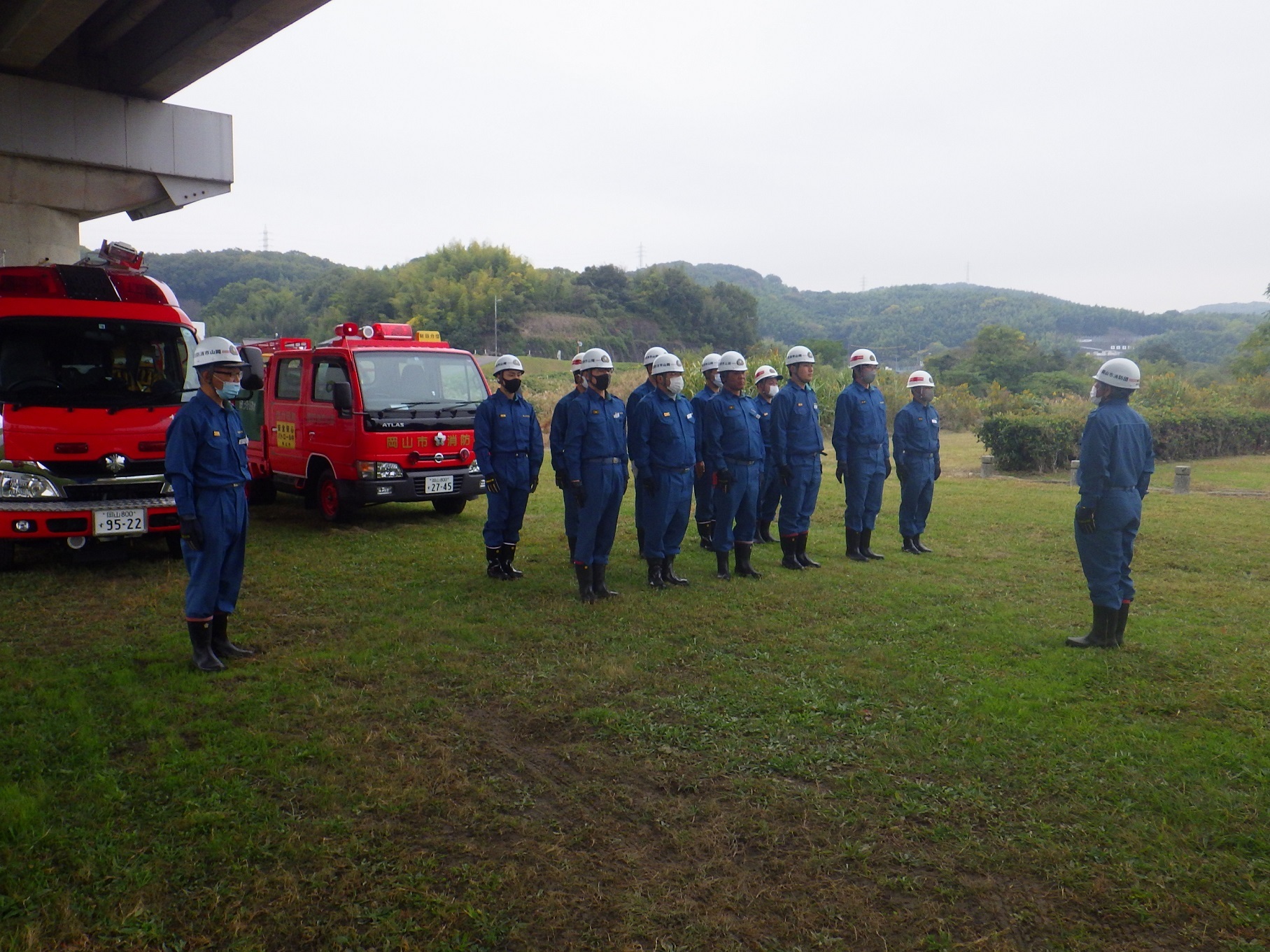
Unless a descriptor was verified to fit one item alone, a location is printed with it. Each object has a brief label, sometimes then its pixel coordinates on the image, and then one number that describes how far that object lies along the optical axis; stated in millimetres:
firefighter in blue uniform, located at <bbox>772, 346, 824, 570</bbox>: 8562
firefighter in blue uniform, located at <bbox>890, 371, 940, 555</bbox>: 9633
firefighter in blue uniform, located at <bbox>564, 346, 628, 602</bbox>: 7289
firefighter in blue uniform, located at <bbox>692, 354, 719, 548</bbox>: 8523
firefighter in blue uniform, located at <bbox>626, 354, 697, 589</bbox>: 7664
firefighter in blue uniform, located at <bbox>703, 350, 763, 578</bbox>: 8117
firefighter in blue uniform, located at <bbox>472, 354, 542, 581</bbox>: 8023
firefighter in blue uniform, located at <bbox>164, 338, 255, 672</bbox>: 5266
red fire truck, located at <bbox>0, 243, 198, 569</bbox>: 7230
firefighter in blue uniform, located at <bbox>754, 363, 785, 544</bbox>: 9836
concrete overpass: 9773
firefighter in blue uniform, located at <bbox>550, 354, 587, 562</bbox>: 7395
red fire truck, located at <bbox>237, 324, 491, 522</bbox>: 9727
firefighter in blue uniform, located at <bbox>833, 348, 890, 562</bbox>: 9164
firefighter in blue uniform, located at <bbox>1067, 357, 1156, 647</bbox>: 5906
